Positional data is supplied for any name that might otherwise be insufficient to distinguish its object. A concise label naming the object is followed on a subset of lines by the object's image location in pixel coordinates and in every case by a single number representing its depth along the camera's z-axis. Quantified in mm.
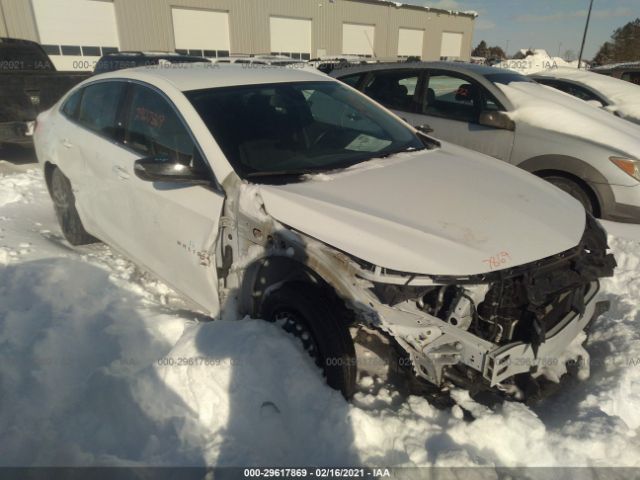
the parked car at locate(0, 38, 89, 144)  6660
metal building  18234
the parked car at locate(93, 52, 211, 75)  10430
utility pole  31203
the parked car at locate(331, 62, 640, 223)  4449
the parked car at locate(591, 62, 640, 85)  11352
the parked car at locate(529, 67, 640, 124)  7461
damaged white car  2068
